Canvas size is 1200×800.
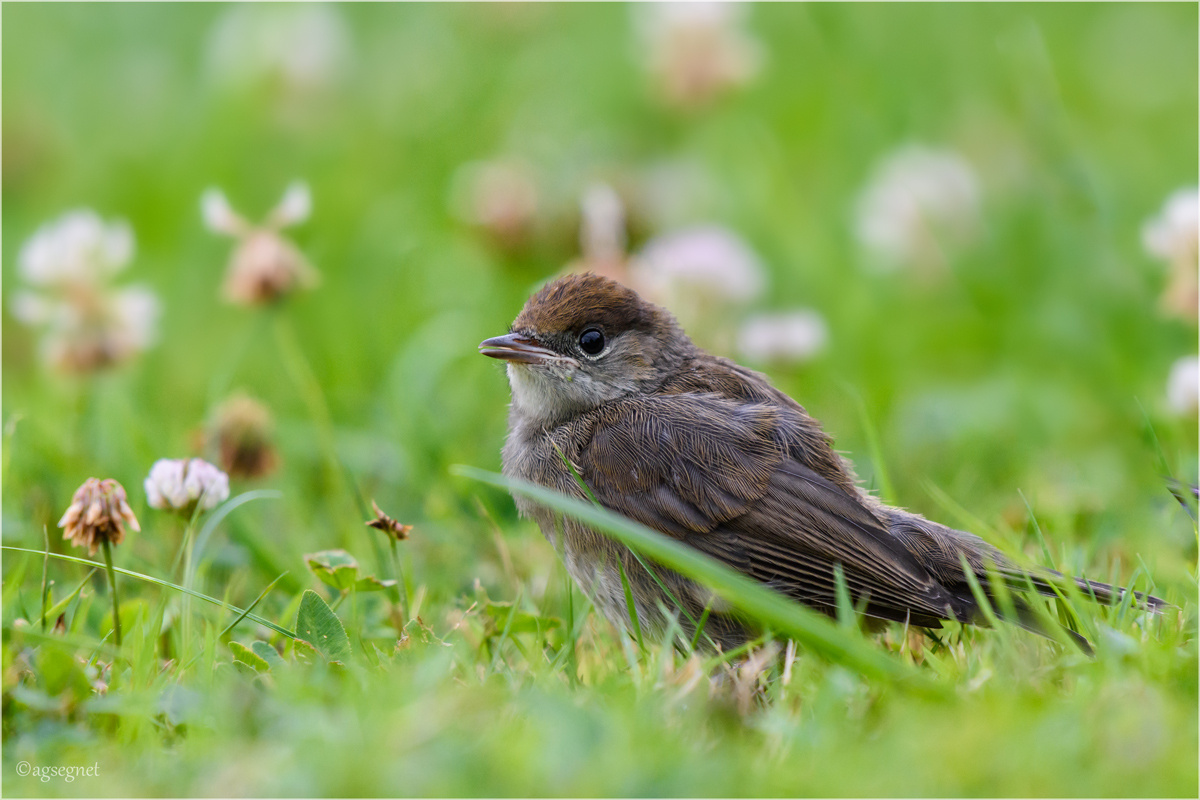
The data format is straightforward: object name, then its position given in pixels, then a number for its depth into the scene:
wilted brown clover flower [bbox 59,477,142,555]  6.18
